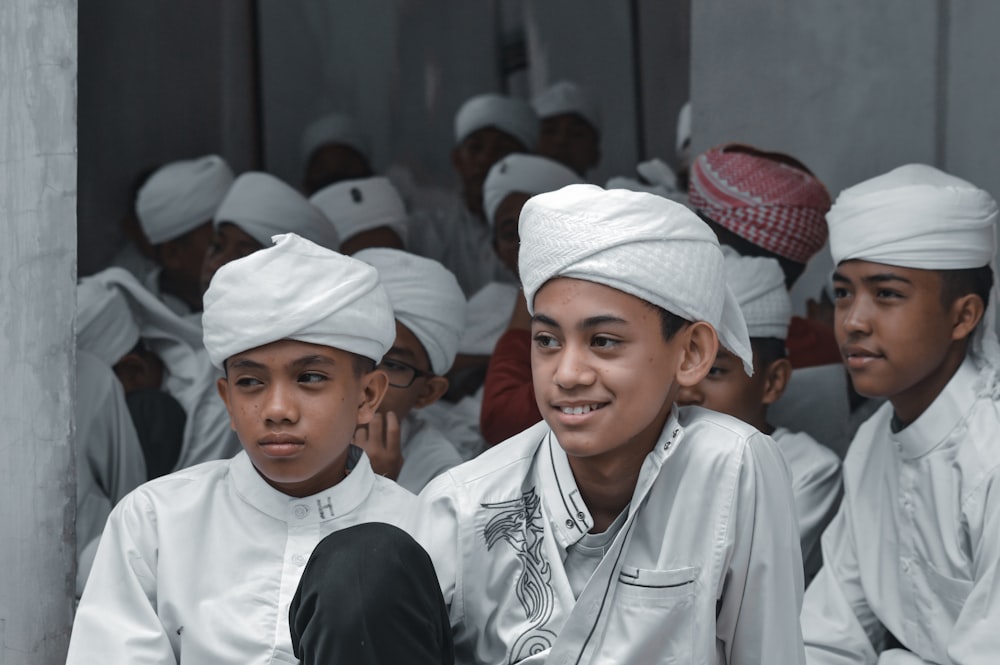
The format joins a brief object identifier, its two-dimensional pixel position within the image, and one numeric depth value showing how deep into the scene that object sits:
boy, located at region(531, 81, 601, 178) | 15.27
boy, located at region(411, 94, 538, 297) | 14.17
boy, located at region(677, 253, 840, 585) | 7.64
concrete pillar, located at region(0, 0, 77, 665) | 6.37
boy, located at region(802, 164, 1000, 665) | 6.83
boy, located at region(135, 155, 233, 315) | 11.72
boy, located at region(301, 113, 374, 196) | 14.95
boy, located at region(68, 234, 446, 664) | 5.91
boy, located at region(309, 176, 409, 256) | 12.01
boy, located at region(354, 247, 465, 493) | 7.87
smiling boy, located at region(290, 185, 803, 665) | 5.37
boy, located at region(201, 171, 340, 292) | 10.37
